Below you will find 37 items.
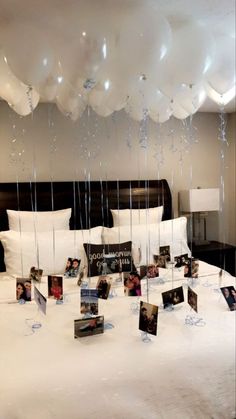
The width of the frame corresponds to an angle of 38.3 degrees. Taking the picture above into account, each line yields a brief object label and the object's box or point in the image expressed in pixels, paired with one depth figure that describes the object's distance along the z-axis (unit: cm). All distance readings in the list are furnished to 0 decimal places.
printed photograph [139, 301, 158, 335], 140
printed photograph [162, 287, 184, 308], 171
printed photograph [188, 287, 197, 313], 158
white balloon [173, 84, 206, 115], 188
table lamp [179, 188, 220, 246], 294
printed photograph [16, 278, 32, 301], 178
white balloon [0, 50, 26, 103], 167
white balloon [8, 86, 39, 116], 187
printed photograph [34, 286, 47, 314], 155
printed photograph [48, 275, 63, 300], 187
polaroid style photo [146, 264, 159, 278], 213
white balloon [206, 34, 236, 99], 164
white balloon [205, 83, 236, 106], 197
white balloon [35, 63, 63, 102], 160
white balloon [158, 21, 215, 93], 156
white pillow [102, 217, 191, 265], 244
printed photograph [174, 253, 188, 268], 220
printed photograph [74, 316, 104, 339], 142
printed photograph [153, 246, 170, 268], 236
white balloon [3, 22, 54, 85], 139
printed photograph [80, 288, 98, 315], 162
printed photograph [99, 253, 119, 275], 223
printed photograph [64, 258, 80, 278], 223
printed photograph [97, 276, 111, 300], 174
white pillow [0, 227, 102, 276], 222
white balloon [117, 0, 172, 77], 139
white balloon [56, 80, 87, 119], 185
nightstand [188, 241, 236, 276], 298
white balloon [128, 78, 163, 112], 179
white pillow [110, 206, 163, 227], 266
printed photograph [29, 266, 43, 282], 207
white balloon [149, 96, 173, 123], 211
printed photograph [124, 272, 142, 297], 181
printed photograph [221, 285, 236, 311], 169
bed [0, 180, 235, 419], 111
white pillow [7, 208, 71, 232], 240
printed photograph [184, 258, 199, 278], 215
